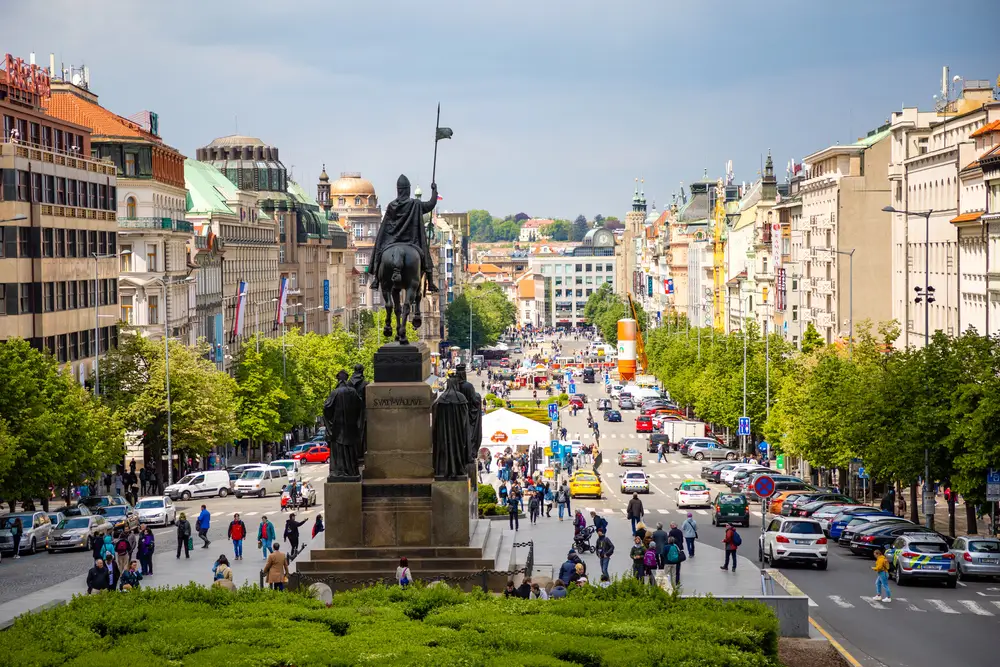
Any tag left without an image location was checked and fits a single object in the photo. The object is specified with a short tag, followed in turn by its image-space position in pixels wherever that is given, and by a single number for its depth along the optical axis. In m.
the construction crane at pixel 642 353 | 192.95
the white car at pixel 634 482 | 86.56
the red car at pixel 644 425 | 134.25
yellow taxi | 83.69
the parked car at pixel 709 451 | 109.69
